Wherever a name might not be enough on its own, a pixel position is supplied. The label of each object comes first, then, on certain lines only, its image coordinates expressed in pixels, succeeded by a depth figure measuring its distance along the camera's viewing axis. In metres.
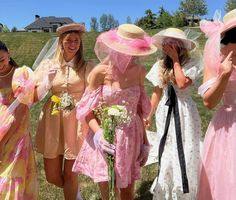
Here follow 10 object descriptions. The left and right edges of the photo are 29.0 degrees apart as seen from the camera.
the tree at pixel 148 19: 71.19
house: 84.28
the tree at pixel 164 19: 66.69
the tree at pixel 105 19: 114.14
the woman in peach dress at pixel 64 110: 4.37
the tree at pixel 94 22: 109.68
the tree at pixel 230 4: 49.93
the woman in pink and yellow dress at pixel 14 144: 3.93
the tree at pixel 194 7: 75.37
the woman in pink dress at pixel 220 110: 3.29
